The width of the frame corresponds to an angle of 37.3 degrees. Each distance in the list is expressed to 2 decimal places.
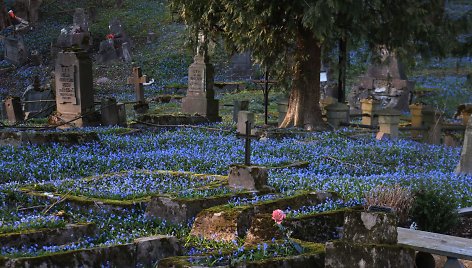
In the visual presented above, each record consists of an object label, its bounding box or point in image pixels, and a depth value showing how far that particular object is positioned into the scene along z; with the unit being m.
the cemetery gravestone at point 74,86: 19.25
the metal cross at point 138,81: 26.80
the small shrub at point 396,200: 8.70
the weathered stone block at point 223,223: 7.59
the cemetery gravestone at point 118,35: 42.12
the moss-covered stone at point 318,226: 7.55
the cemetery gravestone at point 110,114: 19.61
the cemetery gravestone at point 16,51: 41.19
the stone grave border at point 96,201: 8.89
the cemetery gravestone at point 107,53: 41.25
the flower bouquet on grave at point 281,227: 6.39
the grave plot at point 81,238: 6.38
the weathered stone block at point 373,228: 5.85
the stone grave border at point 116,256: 6.15
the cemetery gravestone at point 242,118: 16.62
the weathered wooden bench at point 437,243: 6.57
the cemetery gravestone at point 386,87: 30.25
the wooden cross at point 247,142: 9.12
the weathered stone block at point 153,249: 6.81
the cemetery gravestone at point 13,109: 22.88
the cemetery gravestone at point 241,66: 39.09
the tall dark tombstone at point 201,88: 24.11
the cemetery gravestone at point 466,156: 12.91
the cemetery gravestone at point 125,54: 41.31
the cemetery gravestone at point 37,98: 24.61
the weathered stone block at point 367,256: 5.80
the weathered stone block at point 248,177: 9.17
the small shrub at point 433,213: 8.65
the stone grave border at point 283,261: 5.98
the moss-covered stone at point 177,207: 8.39
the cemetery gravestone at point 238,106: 23.77
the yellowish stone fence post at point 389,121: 19.27
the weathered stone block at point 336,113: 21.83
